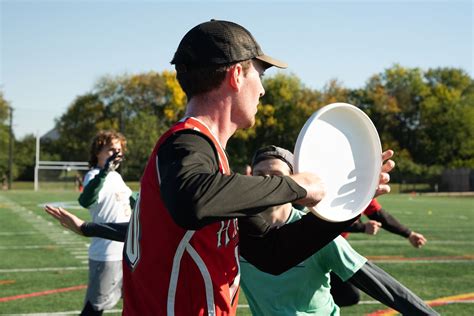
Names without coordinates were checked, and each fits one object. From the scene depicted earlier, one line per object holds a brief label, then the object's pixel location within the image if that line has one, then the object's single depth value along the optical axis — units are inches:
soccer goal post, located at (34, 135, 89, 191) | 2434.7
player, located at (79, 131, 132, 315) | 241.0
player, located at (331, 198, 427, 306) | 230.2
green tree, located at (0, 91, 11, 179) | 2576.3
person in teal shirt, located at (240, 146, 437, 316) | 131.4
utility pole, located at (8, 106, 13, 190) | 2383.1
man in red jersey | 78.5
